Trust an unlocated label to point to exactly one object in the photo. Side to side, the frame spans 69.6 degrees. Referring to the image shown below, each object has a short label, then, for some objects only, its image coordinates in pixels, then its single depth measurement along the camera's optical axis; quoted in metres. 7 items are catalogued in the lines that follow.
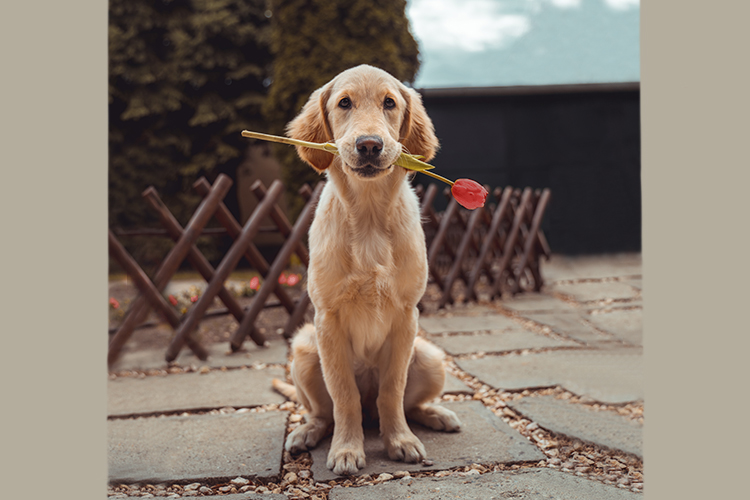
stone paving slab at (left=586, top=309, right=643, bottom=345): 4.61
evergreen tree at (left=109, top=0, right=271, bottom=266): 9.62
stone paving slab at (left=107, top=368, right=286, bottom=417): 3.02
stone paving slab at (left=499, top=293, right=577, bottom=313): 5.85
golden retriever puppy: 2.07
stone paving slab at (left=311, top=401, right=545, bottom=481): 2.13
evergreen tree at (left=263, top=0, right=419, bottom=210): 7.46
